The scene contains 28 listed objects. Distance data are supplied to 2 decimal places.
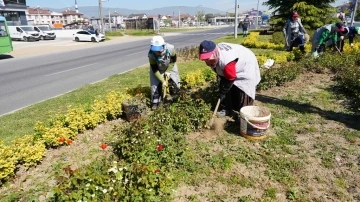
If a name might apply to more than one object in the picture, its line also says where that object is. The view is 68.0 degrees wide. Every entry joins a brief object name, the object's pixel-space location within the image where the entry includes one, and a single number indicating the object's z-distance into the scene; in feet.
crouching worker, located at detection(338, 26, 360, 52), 32.71
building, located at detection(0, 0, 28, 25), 119.34
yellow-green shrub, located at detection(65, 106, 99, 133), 14.66
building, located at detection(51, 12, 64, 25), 360.87
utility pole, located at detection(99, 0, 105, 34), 100.68
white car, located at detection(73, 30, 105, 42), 94.38
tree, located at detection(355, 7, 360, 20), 181.68
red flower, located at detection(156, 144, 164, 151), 11.33
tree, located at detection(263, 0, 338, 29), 63.62
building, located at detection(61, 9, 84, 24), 380.37
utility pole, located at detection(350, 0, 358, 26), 54.78
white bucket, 13.42
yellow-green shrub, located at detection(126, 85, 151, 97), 18.91
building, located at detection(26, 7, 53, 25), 329.11
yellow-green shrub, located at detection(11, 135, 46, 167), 12.07
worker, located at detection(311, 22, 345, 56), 27.63
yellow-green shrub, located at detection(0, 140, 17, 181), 11.02
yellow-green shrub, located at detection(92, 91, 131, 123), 16.26
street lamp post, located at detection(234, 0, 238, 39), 75.56
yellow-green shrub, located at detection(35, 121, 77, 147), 13.52
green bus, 49.97
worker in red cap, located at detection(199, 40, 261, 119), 13.49
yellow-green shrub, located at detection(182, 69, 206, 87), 22.61
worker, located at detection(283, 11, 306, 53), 31.07
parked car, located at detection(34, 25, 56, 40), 98.71
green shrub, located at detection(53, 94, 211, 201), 8.89
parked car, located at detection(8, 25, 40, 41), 91.61
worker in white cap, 15.34
